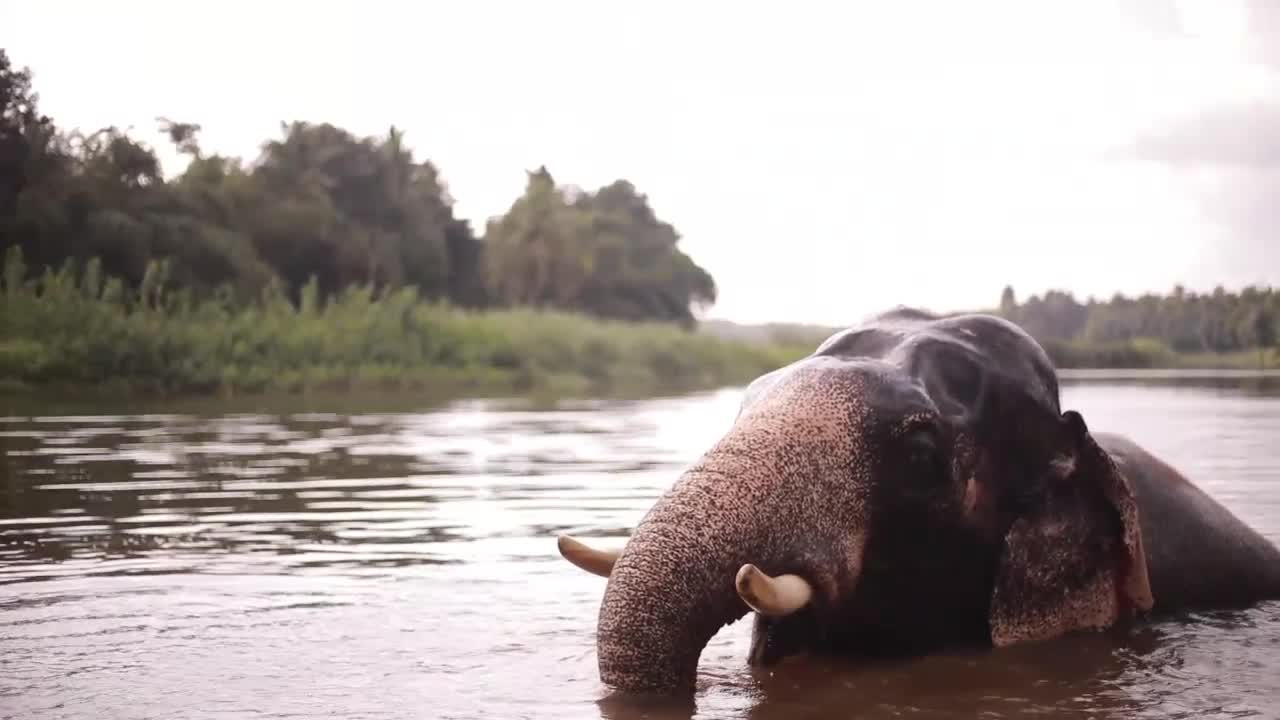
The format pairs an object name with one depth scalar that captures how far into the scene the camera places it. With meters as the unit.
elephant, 4.82
